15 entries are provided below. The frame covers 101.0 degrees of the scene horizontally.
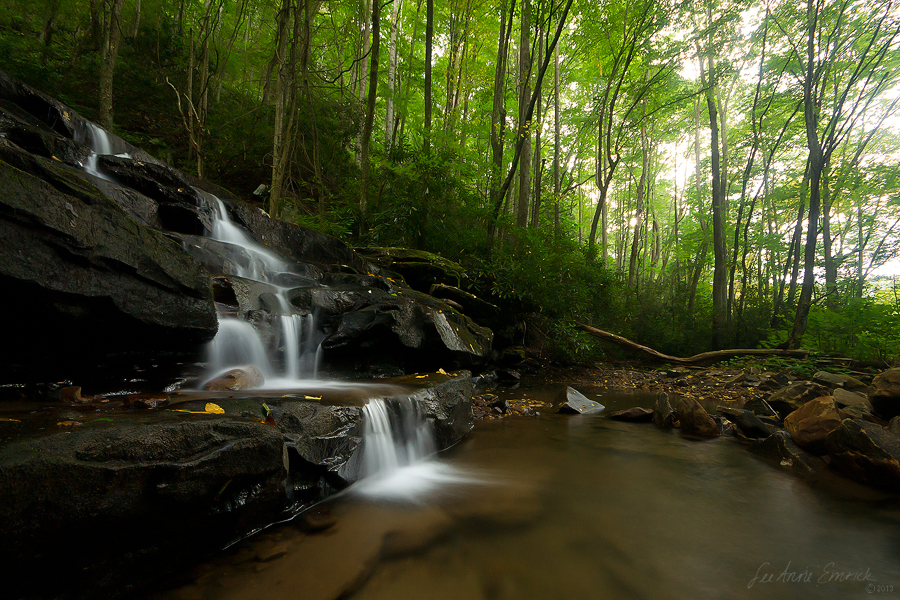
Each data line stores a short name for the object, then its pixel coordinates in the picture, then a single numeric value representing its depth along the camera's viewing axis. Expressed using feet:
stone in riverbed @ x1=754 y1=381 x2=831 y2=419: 16.97
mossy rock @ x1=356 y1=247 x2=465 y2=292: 27.35
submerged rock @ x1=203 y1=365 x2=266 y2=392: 11.41
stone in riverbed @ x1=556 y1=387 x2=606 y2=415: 20.63
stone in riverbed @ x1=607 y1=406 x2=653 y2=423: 19.10
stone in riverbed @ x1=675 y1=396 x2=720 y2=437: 16.63
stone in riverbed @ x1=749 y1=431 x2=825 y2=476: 12.51
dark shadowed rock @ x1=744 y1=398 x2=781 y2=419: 17.42
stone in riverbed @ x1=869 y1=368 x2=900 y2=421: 14.30
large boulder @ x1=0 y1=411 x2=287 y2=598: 4.77
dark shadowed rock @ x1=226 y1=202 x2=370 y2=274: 23.34
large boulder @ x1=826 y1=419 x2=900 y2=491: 10.87
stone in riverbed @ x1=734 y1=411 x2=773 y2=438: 15.39
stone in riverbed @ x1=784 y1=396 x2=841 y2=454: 12.85
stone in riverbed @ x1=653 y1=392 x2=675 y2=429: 17.92
